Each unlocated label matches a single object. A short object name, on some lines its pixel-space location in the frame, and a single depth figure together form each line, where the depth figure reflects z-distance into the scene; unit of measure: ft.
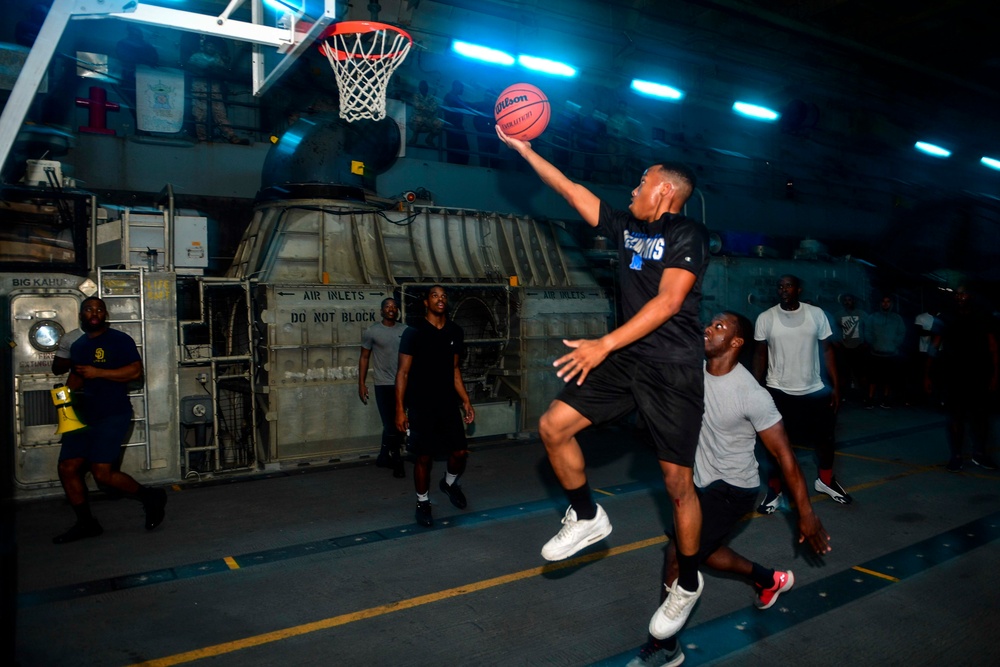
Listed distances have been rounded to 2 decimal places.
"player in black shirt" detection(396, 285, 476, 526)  20.62
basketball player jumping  11.41
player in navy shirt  19.60
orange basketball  14.10
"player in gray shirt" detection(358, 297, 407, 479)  27.27
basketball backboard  13.61
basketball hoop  19.79
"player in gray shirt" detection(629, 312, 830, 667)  12.42
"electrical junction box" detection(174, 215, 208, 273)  27.30
